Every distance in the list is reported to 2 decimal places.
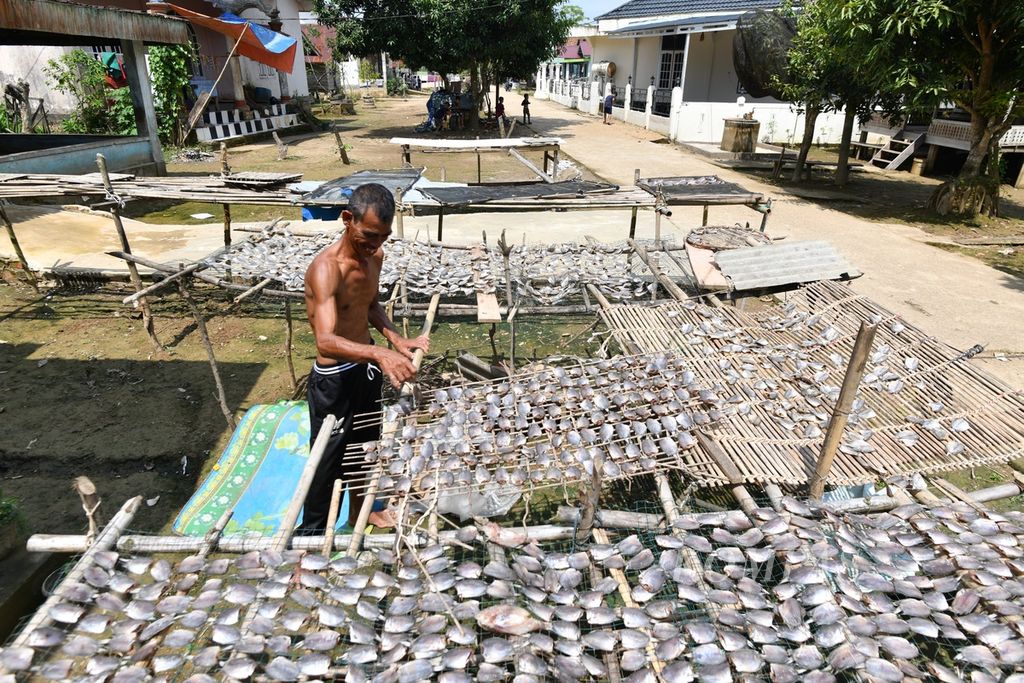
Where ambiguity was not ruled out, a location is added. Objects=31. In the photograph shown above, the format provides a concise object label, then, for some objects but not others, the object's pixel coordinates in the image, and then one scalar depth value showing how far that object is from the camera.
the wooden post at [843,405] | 2.56
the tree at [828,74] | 11.84
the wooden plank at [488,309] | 5.16
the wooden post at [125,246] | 6.65
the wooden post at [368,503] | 2.59
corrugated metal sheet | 5.80
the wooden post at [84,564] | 2.18
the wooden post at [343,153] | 16.73
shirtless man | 3.35
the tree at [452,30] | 19.92
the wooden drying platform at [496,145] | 12.34
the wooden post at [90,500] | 2.48
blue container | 9.25
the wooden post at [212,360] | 5.11
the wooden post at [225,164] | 9.71
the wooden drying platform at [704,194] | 7.77
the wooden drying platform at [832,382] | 3.26
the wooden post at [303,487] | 2.59
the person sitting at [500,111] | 24.88
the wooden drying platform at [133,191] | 6.89
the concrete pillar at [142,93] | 12.98
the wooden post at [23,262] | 8.03
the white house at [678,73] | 22.03
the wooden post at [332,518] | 2.58
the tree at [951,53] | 10.20
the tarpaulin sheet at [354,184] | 7.32
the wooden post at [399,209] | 7.41
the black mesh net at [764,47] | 16.25
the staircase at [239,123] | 19.39
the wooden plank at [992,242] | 11.06
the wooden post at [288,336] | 5.74
